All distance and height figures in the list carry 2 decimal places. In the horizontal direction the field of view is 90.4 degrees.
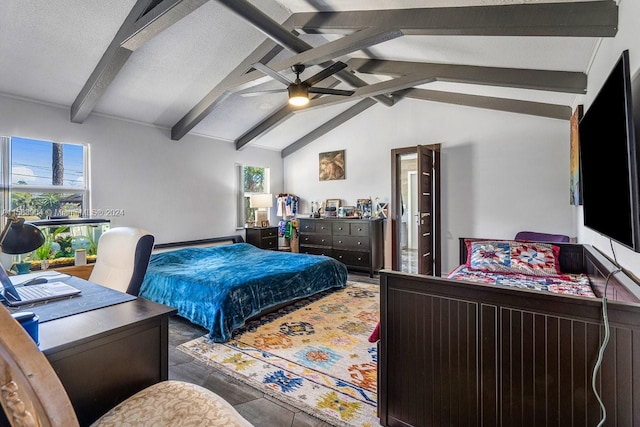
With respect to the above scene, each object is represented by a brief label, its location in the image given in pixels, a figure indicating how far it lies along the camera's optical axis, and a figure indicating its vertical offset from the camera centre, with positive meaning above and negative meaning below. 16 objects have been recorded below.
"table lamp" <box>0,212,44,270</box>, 1.51 -0.09
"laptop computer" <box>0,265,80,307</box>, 1.43 -0.38
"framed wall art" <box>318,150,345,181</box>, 6.44 +0.97
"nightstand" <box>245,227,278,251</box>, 6.07 -0.45
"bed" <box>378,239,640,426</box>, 1.24 -0.65
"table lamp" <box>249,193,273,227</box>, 6.03 +0.20
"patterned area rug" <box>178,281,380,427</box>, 2.05 -1.20
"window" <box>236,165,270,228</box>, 6.32 +0.58
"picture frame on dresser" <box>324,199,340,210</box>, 6.46 +0.20
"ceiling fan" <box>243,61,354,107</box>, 3.05 +1.32
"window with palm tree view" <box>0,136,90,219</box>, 3.68 +0.48
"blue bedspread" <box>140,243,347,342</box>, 3.02 -0.75
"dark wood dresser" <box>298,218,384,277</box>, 5.59 -0.51
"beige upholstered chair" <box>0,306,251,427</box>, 0.68 -0.38
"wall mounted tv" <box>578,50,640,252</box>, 1.27 +0.25
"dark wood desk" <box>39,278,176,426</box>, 1.12 -0.52
